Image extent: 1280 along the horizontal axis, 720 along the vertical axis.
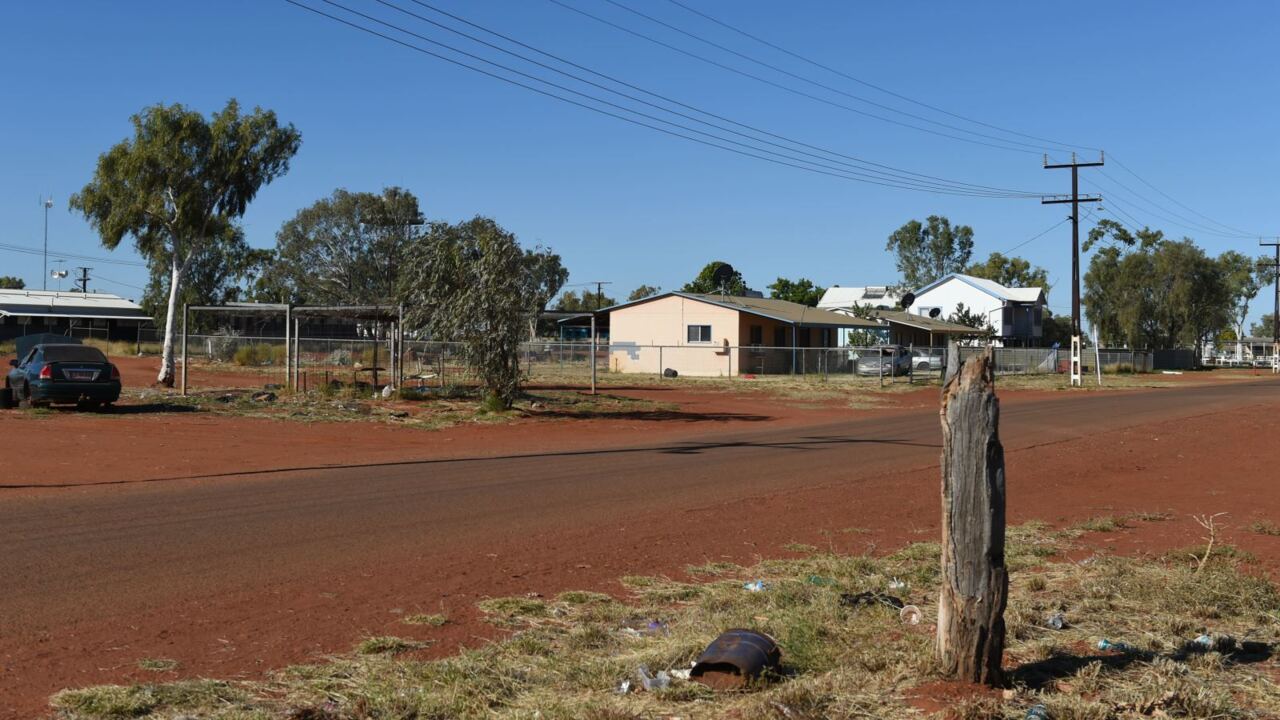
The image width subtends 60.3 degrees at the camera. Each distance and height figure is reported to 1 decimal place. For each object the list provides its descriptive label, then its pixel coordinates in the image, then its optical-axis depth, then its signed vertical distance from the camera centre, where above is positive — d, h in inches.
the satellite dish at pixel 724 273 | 3604.8 +299.5
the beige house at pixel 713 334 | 2165.4 +56.7
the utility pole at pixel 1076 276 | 2059.5 +164.2
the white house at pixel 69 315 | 2901.1 +111.1
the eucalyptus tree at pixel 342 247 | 3019.2 +304.5
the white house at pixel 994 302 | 3385.8 +188.5
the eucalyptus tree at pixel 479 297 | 1056.2 +59.5
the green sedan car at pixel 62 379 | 979.3 -20.7
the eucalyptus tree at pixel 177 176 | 1375.5 +229.6
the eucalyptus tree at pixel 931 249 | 4926.2 +508.0
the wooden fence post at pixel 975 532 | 233.1 -36.0
